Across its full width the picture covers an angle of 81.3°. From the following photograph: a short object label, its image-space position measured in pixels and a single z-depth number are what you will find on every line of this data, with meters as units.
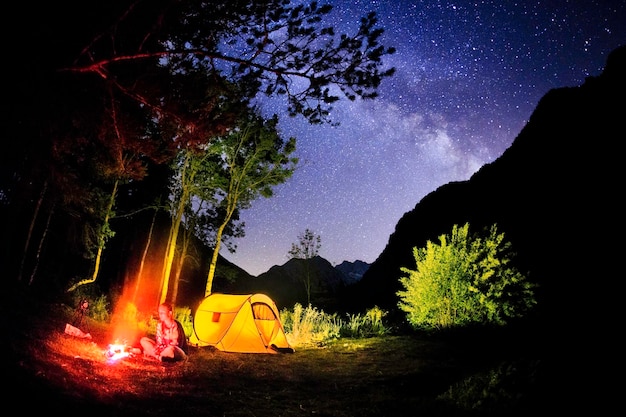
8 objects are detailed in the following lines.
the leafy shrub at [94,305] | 11.47
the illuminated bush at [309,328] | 12.53
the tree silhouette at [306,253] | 28.84
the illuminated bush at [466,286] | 10.38
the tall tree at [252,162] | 17.66
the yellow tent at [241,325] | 10.66
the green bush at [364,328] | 12.91
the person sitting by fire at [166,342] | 7.61
